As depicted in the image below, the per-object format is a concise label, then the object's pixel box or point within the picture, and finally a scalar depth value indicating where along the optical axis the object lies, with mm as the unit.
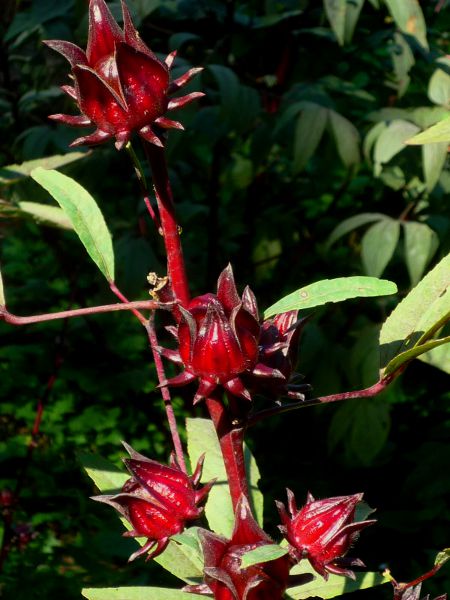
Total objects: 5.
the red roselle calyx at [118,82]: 587
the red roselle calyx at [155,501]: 637
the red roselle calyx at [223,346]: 603
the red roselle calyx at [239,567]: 610
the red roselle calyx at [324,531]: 634
